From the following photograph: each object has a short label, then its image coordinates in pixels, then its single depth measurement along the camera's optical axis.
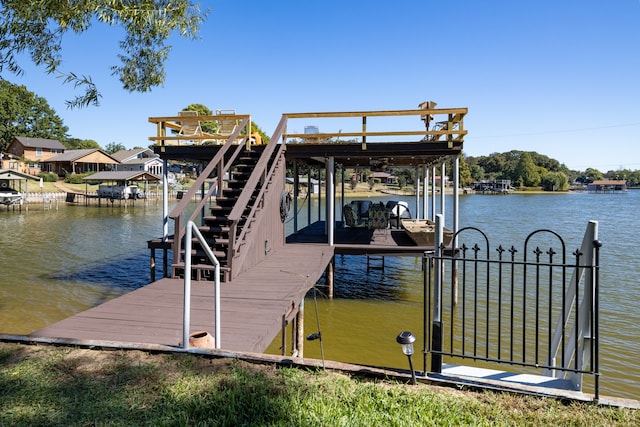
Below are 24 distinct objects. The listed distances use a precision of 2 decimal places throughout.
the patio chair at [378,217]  14.32
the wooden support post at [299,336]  7.04
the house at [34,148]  67.75
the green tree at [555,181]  114.56
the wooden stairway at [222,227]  8.30
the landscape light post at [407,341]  3.63
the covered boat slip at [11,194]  41.53
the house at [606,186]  127.31
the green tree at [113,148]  107.41
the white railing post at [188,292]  4.57
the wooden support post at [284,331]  6.16
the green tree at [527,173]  118.81
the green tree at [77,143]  90.59
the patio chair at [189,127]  13.16
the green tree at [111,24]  6.75
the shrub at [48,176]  57.78
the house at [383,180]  70.12
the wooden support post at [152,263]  11.82
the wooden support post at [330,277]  12.45
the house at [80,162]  63.84
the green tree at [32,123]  68.88
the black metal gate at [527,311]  4.13
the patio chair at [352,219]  15.27
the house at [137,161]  66.69
